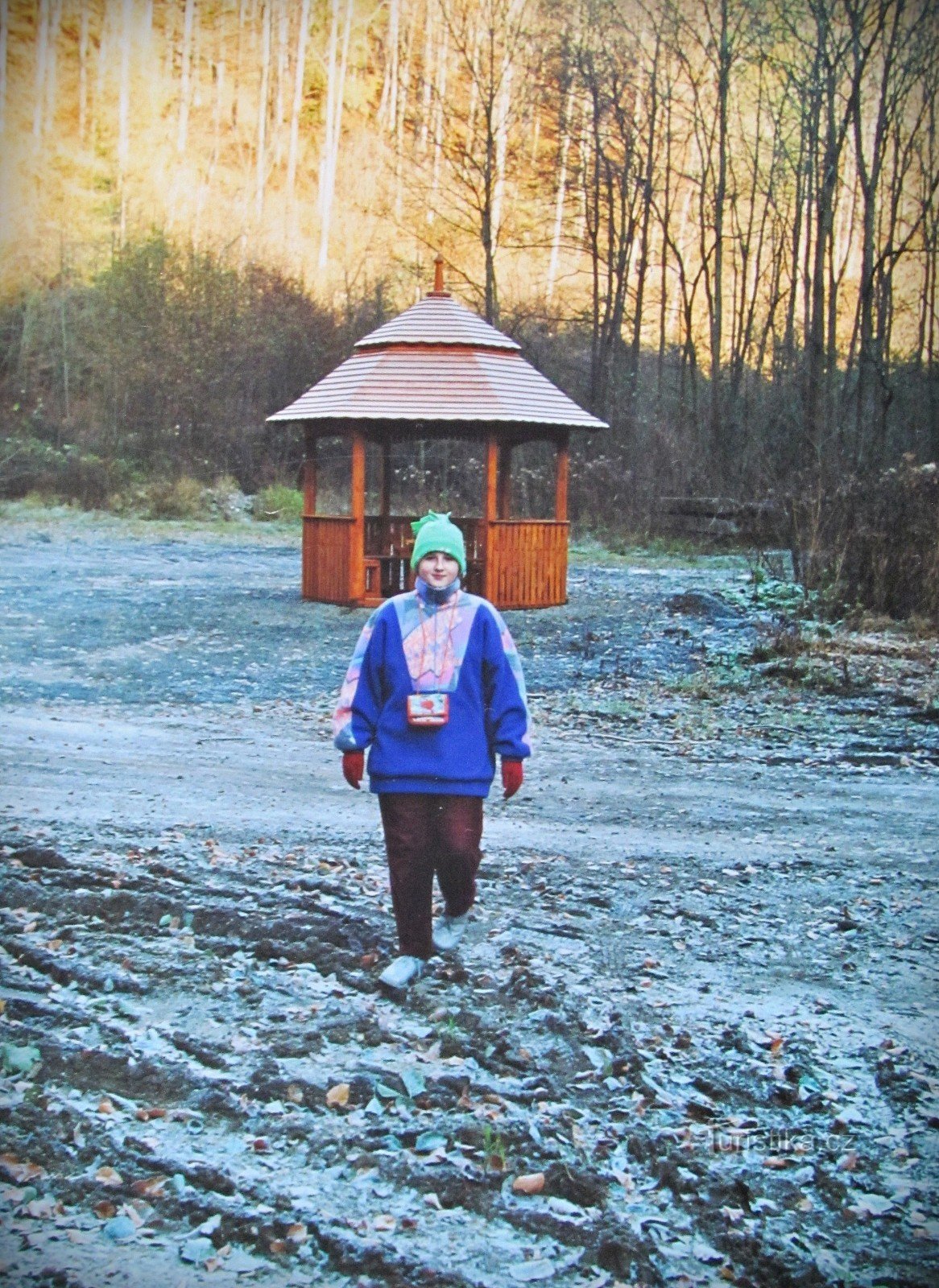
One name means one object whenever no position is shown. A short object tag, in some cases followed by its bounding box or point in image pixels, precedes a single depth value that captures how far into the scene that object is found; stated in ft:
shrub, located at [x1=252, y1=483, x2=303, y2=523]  93.35
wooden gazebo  48.60
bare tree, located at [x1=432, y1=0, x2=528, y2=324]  64.39
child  12.00
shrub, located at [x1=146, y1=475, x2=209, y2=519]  90.84
